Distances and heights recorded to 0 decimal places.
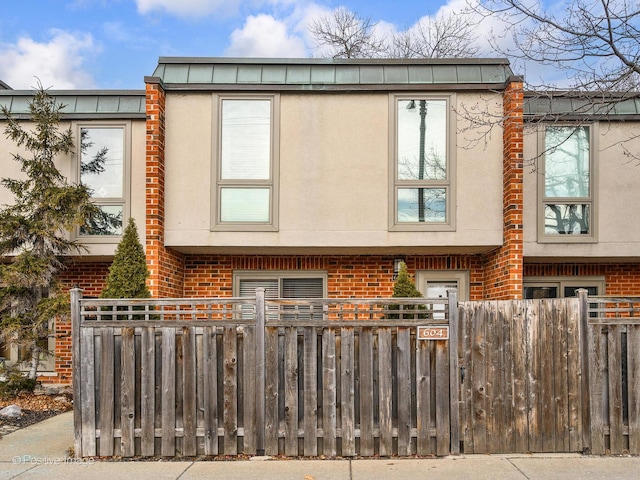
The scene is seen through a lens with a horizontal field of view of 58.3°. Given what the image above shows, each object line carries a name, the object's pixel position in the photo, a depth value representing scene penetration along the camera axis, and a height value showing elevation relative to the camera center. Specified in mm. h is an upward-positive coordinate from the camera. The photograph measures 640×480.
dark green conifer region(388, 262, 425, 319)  7793 -521
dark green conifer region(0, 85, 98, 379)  8531 +394
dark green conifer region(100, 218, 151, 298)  7676 -269
